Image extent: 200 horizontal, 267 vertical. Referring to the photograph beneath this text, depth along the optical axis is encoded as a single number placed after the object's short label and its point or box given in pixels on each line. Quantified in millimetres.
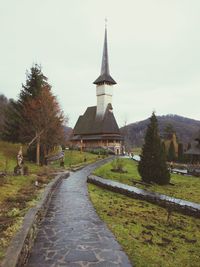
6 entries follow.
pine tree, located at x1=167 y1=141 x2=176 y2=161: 60438
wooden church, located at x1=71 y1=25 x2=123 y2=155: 69125
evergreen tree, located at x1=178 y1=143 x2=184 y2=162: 59406
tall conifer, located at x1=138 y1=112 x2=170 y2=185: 25234
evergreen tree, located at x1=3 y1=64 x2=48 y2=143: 37875
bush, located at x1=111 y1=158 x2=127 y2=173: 33238
